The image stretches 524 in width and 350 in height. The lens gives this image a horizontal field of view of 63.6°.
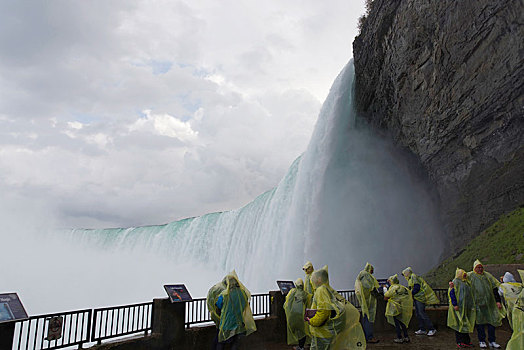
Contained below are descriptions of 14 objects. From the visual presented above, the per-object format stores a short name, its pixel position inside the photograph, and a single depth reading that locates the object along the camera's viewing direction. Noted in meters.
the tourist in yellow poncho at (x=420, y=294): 9.66
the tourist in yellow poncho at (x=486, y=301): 7.79
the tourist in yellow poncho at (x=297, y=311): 7.40
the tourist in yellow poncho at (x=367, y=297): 8.89
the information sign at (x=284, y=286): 9.98
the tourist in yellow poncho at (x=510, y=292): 5.87
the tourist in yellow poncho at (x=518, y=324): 5.32
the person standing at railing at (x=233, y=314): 6.53
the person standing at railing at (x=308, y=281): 7.93
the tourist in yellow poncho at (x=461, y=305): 7.89
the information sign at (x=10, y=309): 4.89
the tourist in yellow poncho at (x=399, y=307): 9.09
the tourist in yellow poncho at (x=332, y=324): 4.88
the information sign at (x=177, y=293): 7.75
